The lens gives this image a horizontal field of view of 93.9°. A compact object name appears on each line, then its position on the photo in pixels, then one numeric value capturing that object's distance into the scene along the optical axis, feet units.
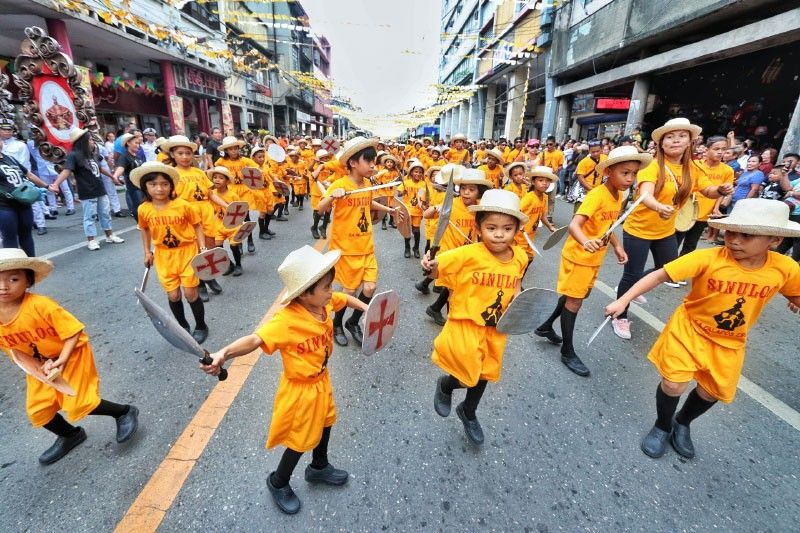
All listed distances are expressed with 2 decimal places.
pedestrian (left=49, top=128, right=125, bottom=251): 21.12
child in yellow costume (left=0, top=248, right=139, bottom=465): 6.72
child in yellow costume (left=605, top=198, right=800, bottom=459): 6.67
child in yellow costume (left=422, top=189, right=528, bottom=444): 7.51
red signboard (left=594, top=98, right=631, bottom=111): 55.01
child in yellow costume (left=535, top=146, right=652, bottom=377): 10.33
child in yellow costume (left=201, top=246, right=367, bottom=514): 5.82
